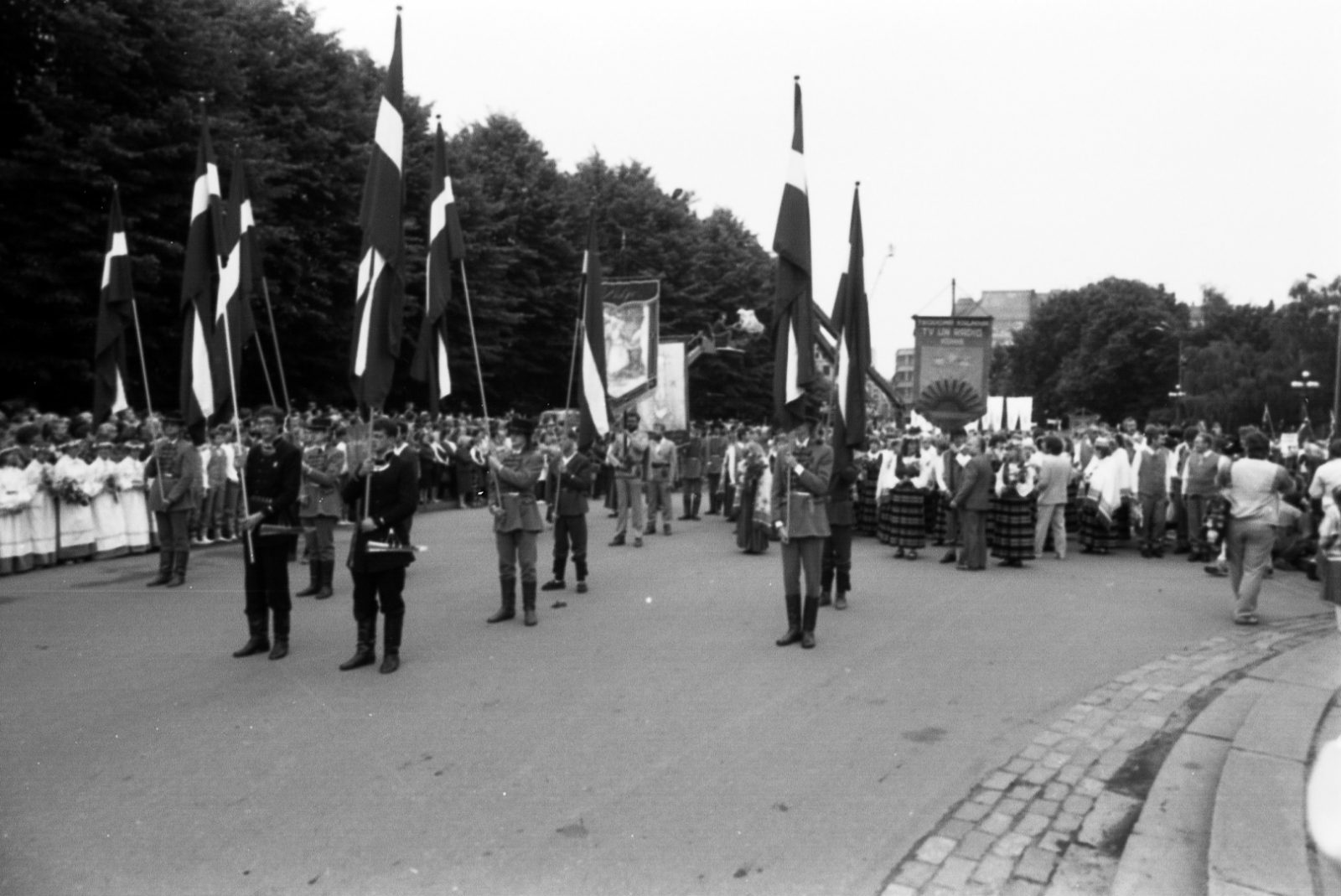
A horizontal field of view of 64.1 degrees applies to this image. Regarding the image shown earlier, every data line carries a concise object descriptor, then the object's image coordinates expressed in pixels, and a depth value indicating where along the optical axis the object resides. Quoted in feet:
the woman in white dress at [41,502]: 46.93
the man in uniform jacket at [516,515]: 33.96
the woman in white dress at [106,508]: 50.60
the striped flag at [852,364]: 34.27
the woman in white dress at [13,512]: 45.27
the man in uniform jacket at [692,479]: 75.46
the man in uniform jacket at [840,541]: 37.91
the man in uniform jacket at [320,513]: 39.75
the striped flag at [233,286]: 32.35
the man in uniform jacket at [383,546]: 27.66
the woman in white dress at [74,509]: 48.16
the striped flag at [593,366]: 37.78
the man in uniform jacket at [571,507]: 39.91
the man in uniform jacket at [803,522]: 30.42
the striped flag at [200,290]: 32.99
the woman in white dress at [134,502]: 52.26
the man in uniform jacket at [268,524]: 29.17
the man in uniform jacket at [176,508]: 41.86
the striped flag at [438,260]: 37.24
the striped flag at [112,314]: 46.91
